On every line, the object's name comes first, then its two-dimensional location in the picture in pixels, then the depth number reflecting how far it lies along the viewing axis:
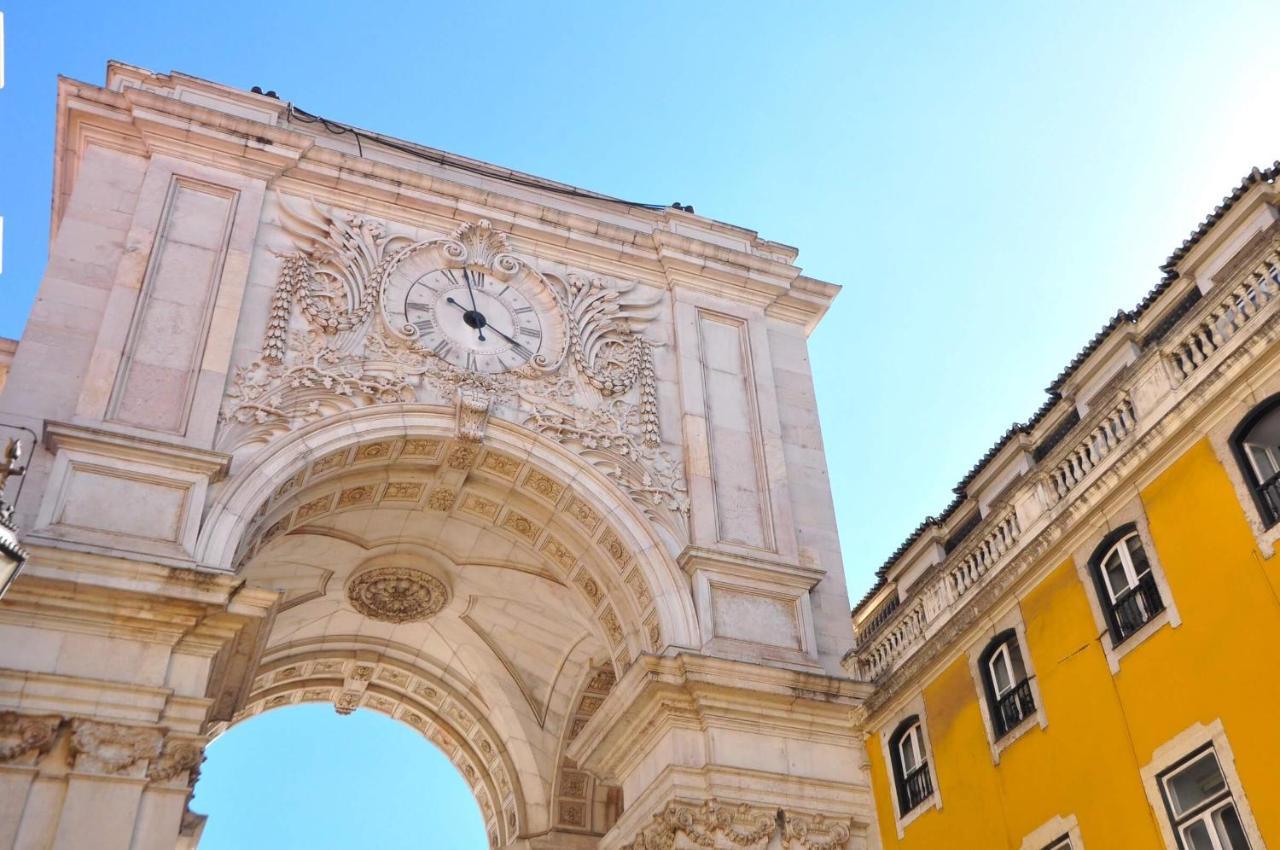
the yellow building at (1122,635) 10.79
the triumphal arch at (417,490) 12.72
